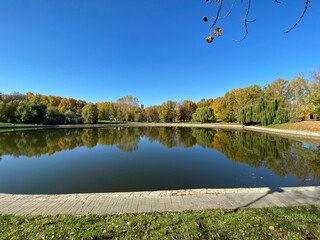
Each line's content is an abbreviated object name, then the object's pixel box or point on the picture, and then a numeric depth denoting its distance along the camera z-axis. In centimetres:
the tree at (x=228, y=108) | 4651
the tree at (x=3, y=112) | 3853
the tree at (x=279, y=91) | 3691
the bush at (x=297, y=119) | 2592
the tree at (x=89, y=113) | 4666
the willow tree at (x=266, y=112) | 2819
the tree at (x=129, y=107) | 5909
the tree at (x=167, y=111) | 5931
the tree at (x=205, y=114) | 4844
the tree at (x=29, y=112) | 3997
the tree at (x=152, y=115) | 6531
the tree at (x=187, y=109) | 6425
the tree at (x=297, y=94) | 3036
